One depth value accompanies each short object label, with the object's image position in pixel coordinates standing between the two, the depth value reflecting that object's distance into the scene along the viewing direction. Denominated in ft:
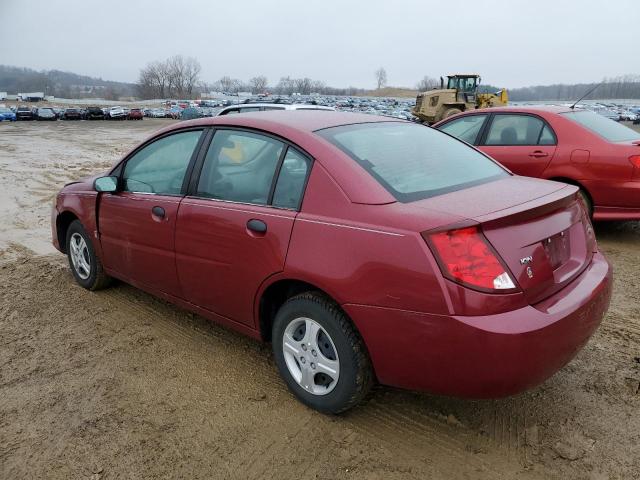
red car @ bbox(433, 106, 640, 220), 17.80
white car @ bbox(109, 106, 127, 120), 165.27
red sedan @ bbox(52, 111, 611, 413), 7.07
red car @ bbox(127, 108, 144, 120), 167.84
